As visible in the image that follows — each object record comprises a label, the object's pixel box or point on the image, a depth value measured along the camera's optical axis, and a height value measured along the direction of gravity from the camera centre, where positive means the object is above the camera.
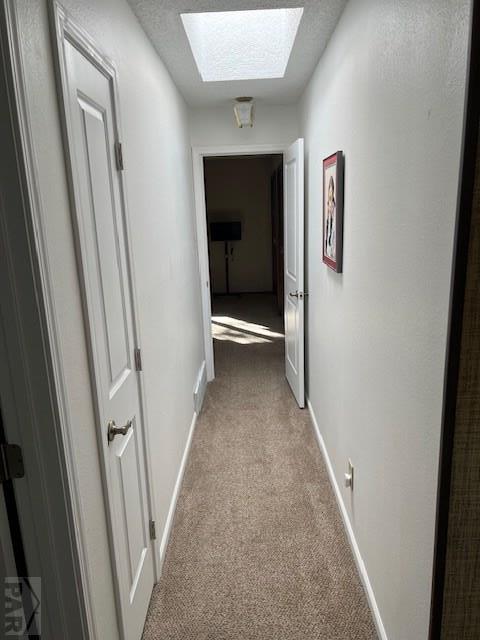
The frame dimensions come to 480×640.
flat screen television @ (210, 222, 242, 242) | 8.19 -0.26
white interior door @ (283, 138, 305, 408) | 3.36 -0.43
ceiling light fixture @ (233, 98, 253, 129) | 3.38 +0.77
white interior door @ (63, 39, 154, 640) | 1.29 -0.32
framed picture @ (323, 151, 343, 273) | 2.16 +0.01
